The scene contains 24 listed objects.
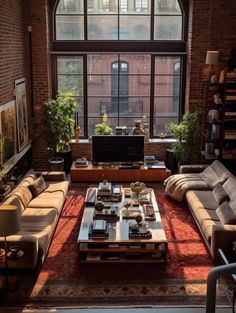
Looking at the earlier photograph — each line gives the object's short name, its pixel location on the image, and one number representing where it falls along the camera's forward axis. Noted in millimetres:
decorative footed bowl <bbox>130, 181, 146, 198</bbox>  5934
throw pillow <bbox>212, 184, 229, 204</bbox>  5467
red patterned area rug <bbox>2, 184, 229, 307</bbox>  4031
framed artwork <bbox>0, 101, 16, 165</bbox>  5912
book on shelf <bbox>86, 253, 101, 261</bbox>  4629
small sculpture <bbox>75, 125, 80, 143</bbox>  7973
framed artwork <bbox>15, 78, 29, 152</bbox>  6876
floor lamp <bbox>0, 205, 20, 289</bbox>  4006
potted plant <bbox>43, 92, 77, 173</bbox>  7358
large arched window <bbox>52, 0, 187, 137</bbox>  7762
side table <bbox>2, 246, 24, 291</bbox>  4161
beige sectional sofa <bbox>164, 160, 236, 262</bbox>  4588
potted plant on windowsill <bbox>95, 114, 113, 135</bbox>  7718
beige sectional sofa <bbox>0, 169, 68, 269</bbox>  4327
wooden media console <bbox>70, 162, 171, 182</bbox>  7336
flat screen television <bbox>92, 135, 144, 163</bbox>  7452
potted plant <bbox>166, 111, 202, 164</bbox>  7413
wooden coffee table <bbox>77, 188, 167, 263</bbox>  4629
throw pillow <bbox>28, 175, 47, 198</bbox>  5873
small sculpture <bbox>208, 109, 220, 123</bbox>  7391
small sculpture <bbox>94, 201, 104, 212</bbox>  5305
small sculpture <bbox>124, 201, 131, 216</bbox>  5275
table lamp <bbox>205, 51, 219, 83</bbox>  7186
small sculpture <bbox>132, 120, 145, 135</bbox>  7829
